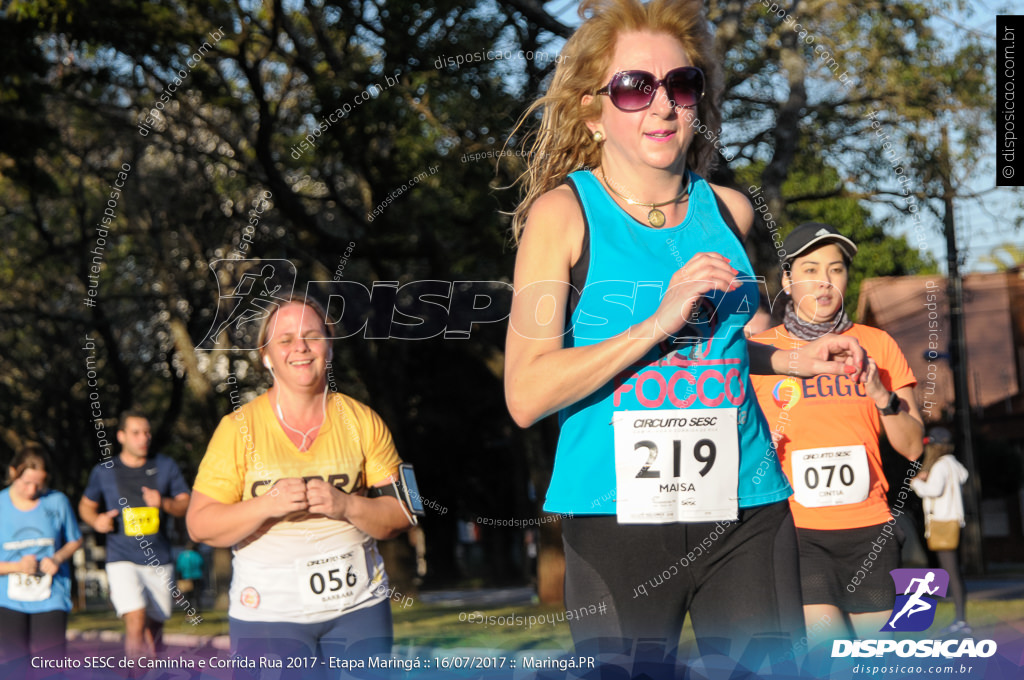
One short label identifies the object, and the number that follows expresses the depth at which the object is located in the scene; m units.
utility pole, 13.45
